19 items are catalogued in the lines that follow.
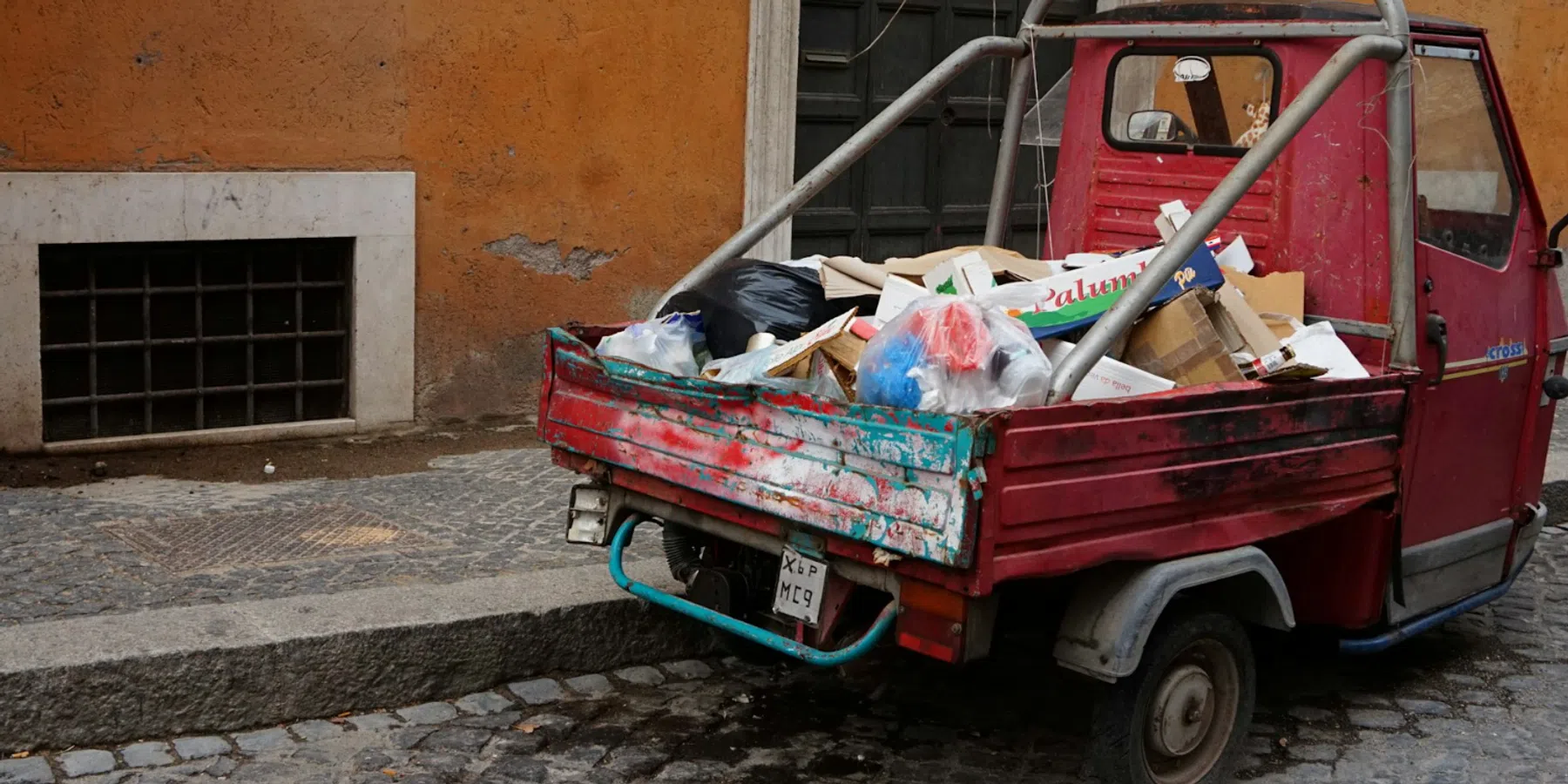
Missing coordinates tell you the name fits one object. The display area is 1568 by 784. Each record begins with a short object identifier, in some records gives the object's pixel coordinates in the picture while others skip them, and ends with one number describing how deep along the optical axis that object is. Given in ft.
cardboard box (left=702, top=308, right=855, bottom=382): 12.41
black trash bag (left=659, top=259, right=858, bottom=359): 13.83
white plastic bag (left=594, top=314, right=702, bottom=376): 13.89
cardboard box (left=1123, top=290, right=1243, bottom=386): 12.71
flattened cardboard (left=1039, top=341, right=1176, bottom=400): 12.21
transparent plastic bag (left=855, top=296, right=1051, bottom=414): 11.27
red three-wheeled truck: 11.21
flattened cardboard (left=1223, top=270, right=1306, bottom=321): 14.35
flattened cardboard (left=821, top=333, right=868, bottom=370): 12.50
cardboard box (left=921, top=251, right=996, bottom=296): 13.65
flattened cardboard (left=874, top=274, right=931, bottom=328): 13.41
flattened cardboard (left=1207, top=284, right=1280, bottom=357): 13.21
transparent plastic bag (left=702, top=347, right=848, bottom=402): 12.37
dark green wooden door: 26.71
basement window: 20.77
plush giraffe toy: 15.31
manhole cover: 16.55
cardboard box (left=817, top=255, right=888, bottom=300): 14.14
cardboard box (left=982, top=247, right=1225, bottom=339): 12.82
